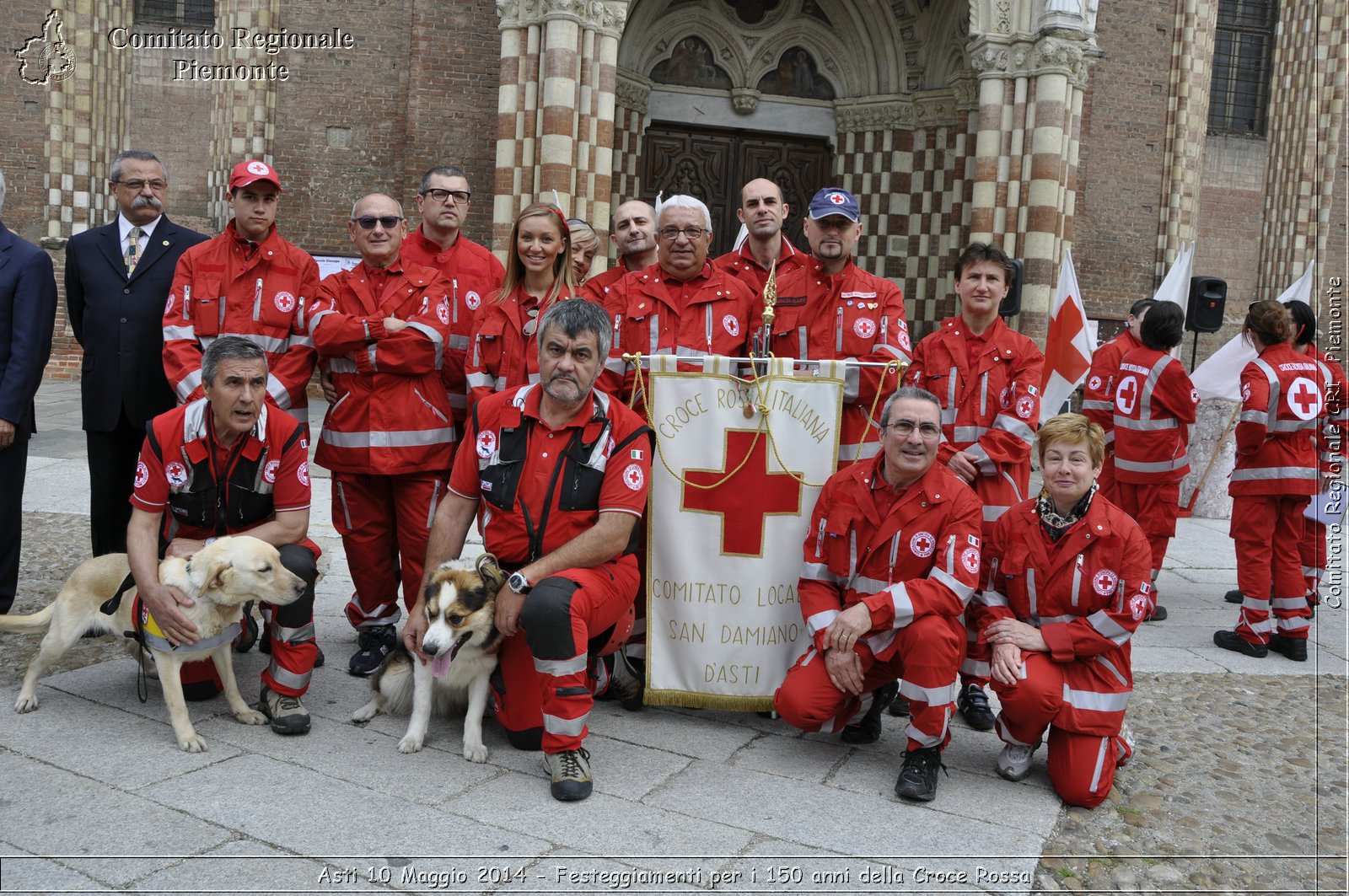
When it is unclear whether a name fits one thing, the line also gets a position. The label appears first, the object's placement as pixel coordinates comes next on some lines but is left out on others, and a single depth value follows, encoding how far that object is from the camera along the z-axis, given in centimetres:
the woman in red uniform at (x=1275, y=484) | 646
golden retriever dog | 409
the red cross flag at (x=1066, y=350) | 916
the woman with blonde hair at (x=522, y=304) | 493
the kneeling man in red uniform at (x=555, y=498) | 409
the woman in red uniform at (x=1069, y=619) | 410
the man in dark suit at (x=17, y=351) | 522
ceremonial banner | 468
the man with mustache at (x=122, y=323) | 533
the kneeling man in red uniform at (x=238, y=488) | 427
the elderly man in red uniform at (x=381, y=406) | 506
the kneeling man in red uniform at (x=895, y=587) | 409
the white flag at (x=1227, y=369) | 850
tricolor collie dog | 394
